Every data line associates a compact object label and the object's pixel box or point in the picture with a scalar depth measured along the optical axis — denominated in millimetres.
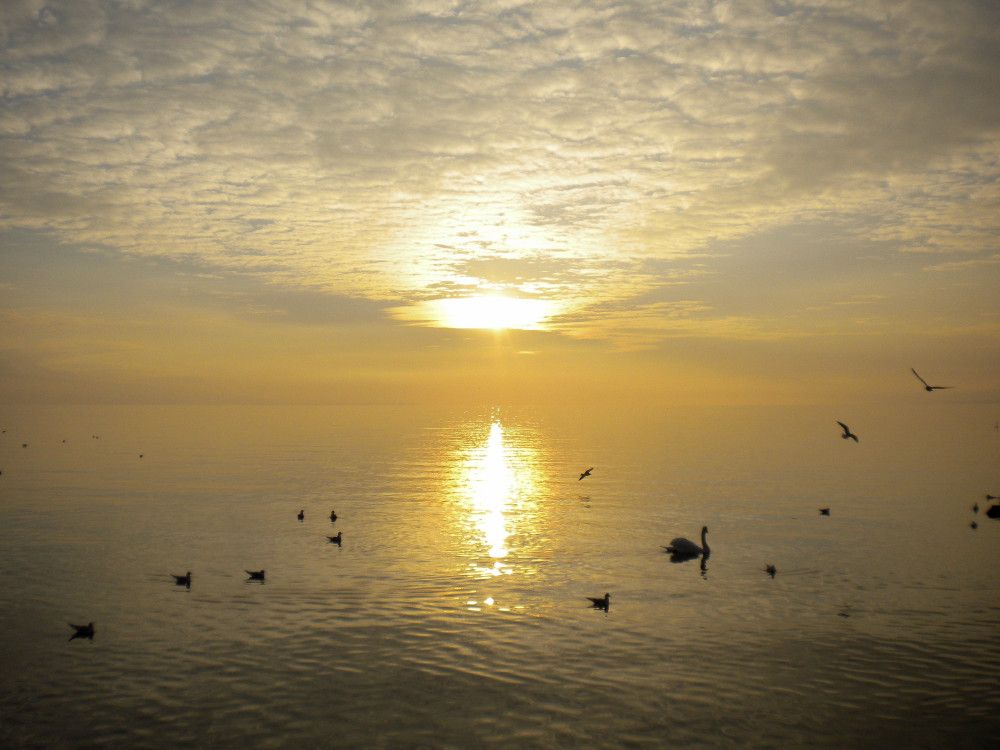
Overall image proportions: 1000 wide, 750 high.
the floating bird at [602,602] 35625
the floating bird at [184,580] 38344
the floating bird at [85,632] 29984
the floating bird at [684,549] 46969
